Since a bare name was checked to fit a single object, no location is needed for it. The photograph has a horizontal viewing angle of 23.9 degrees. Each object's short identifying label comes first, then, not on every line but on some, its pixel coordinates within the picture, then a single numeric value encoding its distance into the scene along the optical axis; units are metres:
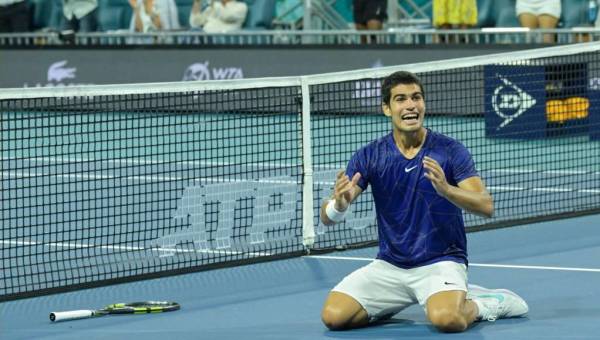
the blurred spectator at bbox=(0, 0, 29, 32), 24.61
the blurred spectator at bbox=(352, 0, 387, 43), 21.56
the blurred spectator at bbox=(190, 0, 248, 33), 22.48
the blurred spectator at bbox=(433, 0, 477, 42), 20.52
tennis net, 10.84
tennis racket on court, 8.88
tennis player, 8.31
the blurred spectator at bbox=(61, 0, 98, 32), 24.52
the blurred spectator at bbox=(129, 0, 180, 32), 23.42
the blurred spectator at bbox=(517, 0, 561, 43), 19.91
